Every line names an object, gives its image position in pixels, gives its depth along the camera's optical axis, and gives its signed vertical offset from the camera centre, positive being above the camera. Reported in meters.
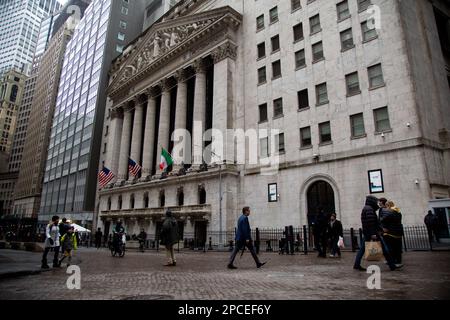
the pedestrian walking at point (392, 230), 9.59 +0.12
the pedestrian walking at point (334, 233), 15.22 +0.04
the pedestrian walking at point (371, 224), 8.94 +0.27
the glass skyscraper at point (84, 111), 65.81 +28.49
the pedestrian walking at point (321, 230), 15.50 +0.18
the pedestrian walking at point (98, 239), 34.72 -0.66
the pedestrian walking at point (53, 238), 12.13 -0.20
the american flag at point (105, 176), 39.47 +6.92
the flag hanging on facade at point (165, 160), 33.69 +7.84
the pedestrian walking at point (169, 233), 12.47 +0.00
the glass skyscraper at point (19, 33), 183.88 +116.82
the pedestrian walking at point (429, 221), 18.39 +0.75
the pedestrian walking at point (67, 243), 13.00 -0.41
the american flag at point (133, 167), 36.78 +7.53
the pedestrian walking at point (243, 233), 10.84 +0.01
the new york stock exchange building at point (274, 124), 23.30 +10.29
